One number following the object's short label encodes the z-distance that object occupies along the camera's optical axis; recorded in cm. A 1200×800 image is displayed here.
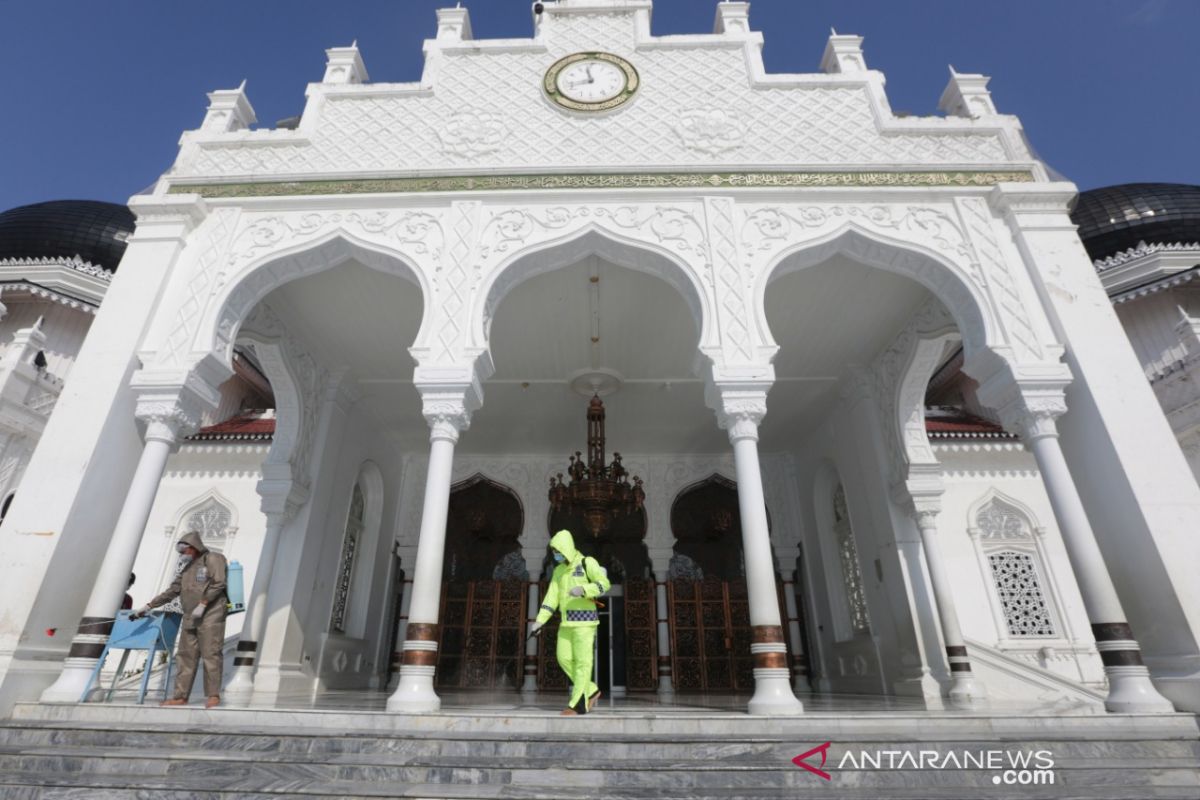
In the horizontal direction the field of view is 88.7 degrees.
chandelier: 767
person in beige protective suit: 416
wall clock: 673
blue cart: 423
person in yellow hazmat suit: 400
